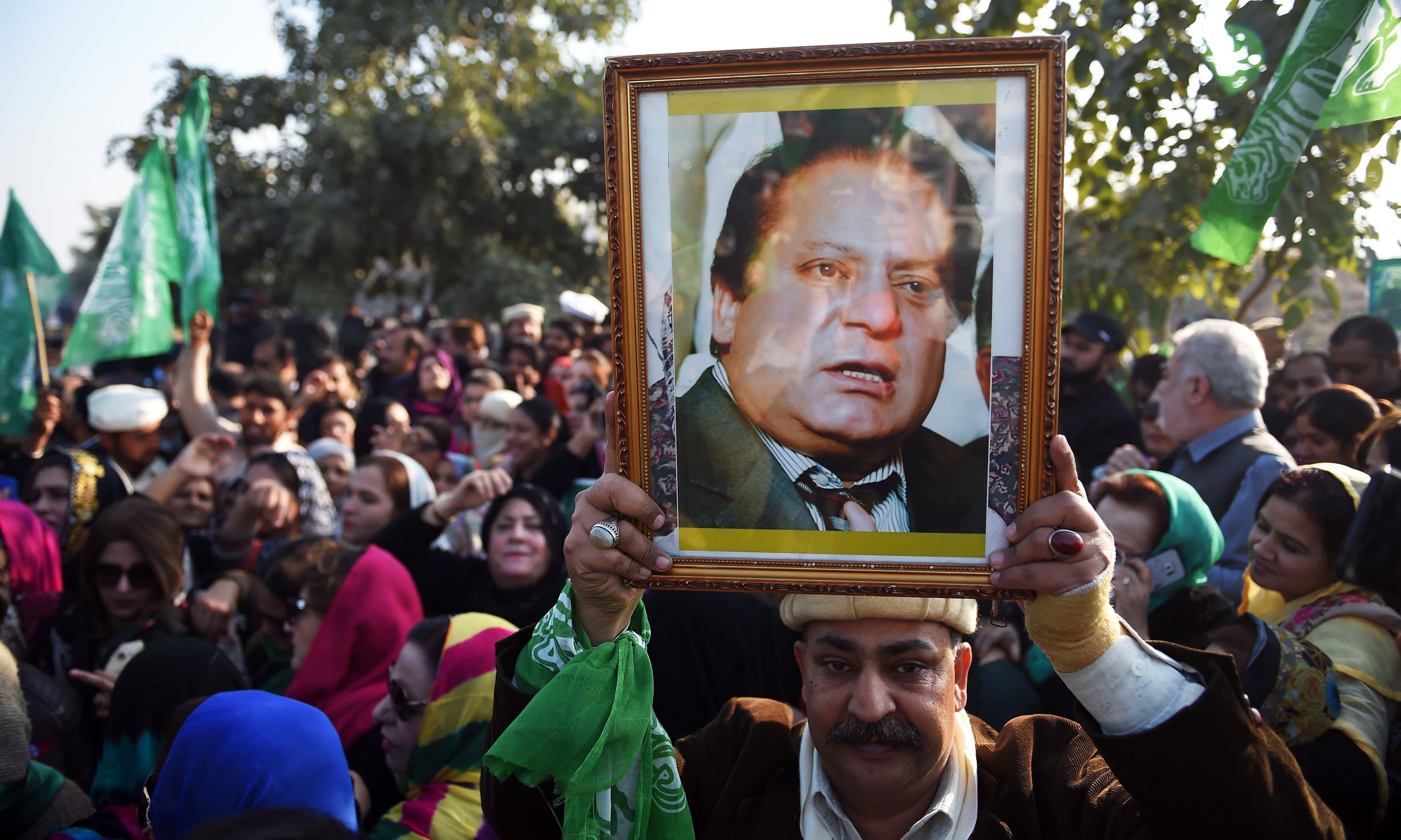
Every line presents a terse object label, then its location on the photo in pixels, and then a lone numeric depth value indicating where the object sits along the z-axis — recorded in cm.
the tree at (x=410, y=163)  1753
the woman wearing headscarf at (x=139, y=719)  293
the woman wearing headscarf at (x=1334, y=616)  234
